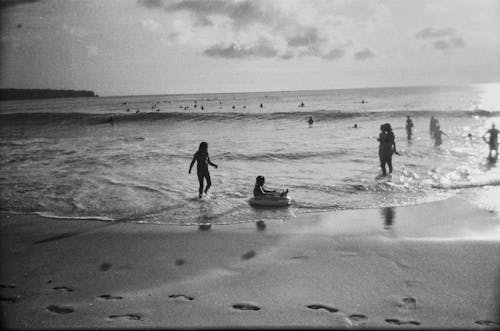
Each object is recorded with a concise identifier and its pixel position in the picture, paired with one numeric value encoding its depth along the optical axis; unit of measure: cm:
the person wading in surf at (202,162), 1202
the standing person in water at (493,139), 1756
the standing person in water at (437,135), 2302
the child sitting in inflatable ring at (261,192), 1025
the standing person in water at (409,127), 2688
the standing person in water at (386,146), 1439
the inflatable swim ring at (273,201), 1011
